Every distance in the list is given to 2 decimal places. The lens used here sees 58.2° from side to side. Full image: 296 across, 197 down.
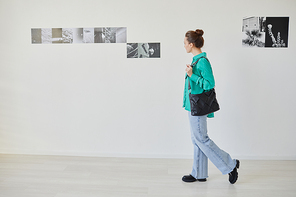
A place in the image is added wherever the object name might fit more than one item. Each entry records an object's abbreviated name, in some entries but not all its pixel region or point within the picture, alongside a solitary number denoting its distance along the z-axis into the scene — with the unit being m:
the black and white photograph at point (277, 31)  3.02
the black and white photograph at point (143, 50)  3.14
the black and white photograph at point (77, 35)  3.19
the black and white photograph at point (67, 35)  3.21
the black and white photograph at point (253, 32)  3.04
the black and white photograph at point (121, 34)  3.14
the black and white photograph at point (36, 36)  3.24
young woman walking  2.32
